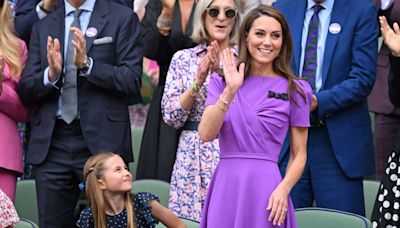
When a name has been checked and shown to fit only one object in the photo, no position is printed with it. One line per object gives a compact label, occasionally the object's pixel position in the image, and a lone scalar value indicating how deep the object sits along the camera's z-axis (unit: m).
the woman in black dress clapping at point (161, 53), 14.70
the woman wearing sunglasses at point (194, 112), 13.13
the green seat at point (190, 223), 11.81
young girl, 11.70
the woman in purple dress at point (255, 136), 10.55
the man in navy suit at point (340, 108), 13.14
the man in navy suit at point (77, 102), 13.66
